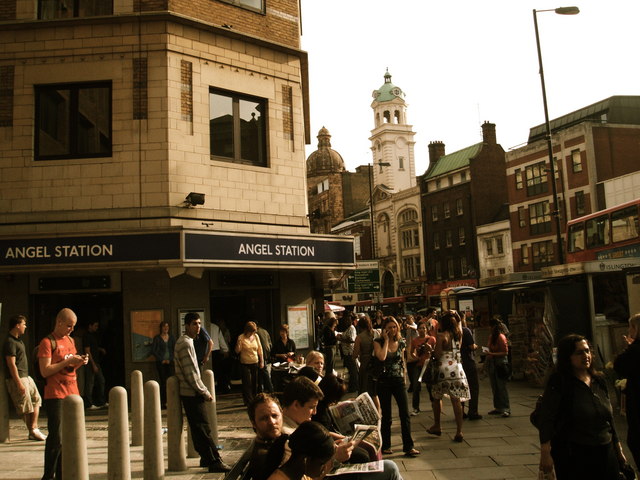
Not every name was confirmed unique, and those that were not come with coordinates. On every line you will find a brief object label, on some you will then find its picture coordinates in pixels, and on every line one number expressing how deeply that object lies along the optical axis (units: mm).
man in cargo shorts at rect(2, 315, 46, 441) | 8938
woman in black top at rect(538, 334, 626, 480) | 4730
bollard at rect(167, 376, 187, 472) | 7844
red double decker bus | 18641
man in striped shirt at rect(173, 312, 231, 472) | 7652
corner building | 13406
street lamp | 20297
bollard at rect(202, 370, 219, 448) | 8633
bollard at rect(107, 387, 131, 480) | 6523
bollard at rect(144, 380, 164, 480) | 7109
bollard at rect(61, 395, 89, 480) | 5973
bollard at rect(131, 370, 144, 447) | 8492
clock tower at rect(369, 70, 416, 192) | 88688
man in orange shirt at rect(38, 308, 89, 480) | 6766
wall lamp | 13727
